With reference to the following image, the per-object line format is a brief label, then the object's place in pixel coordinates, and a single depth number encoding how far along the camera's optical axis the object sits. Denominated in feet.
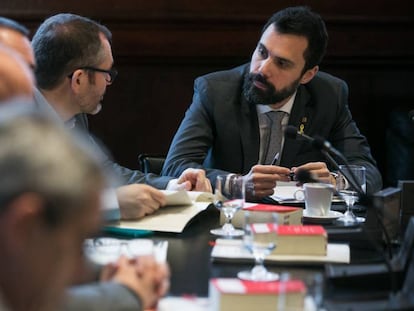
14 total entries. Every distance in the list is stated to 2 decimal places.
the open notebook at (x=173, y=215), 13.91
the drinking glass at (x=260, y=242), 10.61
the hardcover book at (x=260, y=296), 8.53
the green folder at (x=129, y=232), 13.64
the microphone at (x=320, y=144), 11.88
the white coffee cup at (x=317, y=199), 15.35
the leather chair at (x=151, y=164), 22.53
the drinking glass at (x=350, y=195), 15.15
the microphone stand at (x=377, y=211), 10.01
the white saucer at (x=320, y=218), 15.08
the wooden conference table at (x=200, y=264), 10.52
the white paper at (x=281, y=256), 11.76
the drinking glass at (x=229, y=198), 13.73
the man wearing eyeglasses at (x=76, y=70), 17.98
